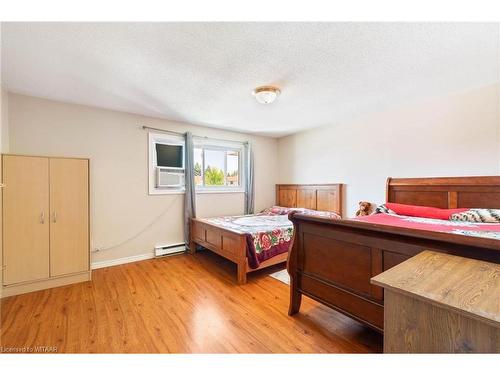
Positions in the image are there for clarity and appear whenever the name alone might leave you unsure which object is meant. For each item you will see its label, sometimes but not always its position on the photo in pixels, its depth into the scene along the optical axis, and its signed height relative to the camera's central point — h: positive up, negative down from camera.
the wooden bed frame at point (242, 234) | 2.66 -0.60
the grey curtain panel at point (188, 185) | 3.77 +0.01
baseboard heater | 3.54 -1.04
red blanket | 1.85 -0.38
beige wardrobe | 2.34 -0.40
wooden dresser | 0.70 -0.41
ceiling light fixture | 2.45 +1.01
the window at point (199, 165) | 3.62 +0.38
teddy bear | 3.48 -0.37
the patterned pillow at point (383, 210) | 2.93 -0.33
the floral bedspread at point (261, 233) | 2.70 -0.61
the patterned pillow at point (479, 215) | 2.21 -0.31
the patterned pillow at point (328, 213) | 3.72 -0.47
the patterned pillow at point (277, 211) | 4.33 -0.50
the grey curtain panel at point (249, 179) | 4.51 +0.13
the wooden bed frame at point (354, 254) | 1.21 -0.49
